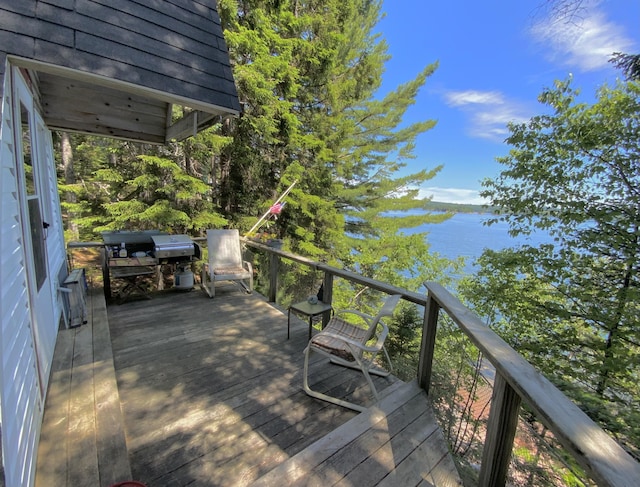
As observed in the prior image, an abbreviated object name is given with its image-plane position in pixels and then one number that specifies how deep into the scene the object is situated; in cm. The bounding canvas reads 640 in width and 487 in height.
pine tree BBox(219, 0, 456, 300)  698
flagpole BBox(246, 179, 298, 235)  781
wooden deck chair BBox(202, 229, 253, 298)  433
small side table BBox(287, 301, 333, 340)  298
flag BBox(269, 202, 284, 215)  642
